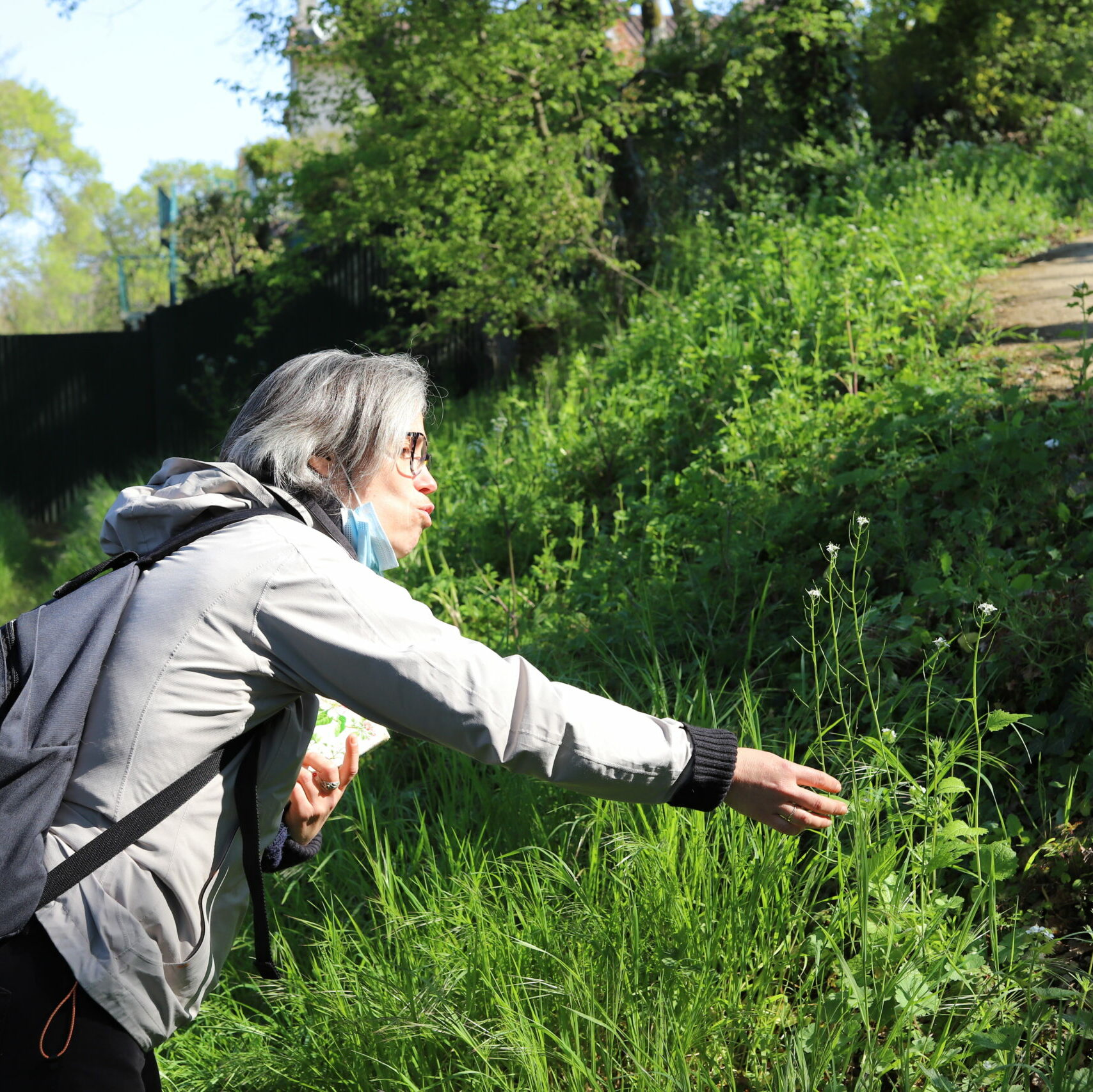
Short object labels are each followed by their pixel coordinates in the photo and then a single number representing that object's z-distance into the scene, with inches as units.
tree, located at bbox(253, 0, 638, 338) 312.8
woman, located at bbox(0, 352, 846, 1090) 65.7
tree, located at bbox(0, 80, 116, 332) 1782.7
